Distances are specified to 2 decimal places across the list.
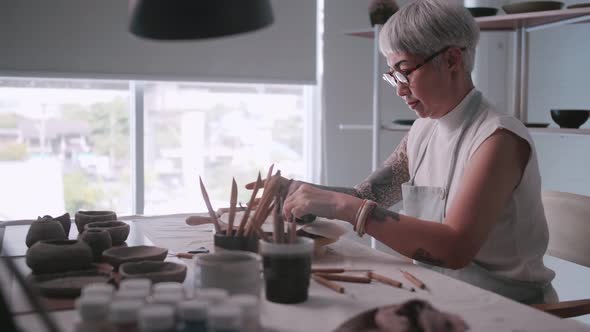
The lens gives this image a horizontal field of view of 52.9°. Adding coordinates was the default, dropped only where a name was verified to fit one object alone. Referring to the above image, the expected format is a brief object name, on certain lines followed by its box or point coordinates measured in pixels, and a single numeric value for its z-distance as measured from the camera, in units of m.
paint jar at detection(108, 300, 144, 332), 0.77
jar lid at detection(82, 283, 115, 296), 0.84
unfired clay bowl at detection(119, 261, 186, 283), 1.09
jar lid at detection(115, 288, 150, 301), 0.82
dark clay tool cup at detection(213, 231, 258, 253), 1.23
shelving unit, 2.36
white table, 0.95
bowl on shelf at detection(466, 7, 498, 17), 2.66
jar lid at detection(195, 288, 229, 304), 0.82
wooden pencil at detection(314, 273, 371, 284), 1.20
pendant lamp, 1.14
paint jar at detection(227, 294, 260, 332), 0.79
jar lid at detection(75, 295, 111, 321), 0.79
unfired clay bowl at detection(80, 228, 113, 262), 1.31
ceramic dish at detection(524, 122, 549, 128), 2.56
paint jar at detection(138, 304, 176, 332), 0.75
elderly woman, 1.41
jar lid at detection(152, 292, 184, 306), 0.82
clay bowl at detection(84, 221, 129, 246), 1.45
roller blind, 2.81
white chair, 1.74
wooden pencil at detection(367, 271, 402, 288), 1.18
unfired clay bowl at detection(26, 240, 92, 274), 1.15
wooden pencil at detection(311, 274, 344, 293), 1.13
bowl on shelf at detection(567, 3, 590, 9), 2.29
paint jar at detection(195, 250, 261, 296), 0.98
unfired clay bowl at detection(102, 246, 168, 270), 1.23
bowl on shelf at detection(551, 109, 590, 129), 2.36
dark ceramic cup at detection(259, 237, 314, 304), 1.04
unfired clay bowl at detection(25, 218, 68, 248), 1.38
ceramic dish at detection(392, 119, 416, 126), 2.99
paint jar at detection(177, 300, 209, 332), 0.77
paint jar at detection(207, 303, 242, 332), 0.75
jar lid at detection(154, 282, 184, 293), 0.87
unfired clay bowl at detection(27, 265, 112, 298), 1.06
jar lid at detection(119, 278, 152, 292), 0.90
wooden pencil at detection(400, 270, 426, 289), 1.18
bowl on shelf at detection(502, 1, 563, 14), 2.45
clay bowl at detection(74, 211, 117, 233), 1.55
